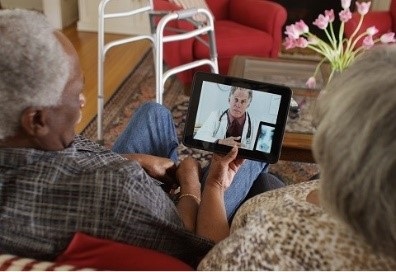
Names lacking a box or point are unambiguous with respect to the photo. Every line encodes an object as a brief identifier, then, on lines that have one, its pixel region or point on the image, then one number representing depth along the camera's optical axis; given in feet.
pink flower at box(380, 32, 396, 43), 5.68
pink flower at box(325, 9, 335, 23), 5.81
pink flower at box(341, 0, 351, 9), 5.85
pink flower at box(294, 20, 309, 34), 5.89
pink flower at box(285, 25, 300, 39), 5.88
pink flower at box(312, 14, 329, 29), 5.85
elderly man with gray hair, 2.53
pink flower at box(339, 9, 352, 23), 5.90
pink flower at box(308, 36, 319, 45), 5.90
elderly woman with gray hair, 1.86
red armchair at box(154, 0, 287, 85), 8.88
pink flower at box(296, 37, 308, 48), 5.92
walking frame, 6.06
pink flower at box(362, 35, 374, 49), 5.67
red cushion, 2.59
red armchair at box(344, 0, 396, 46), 9.19
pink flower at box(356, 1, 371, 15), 6.15
